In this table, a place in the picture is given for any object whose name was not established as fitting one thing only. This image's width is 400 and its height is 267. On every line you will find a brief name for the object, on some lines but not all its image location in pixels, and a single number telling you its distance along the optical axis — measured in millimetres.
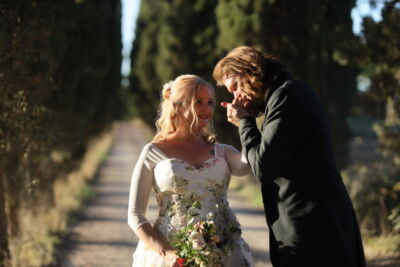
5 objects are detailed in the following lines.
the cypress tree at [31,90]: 6262
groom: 2998
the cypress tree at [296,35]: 11867
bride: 3506
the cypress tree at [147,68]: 28906
